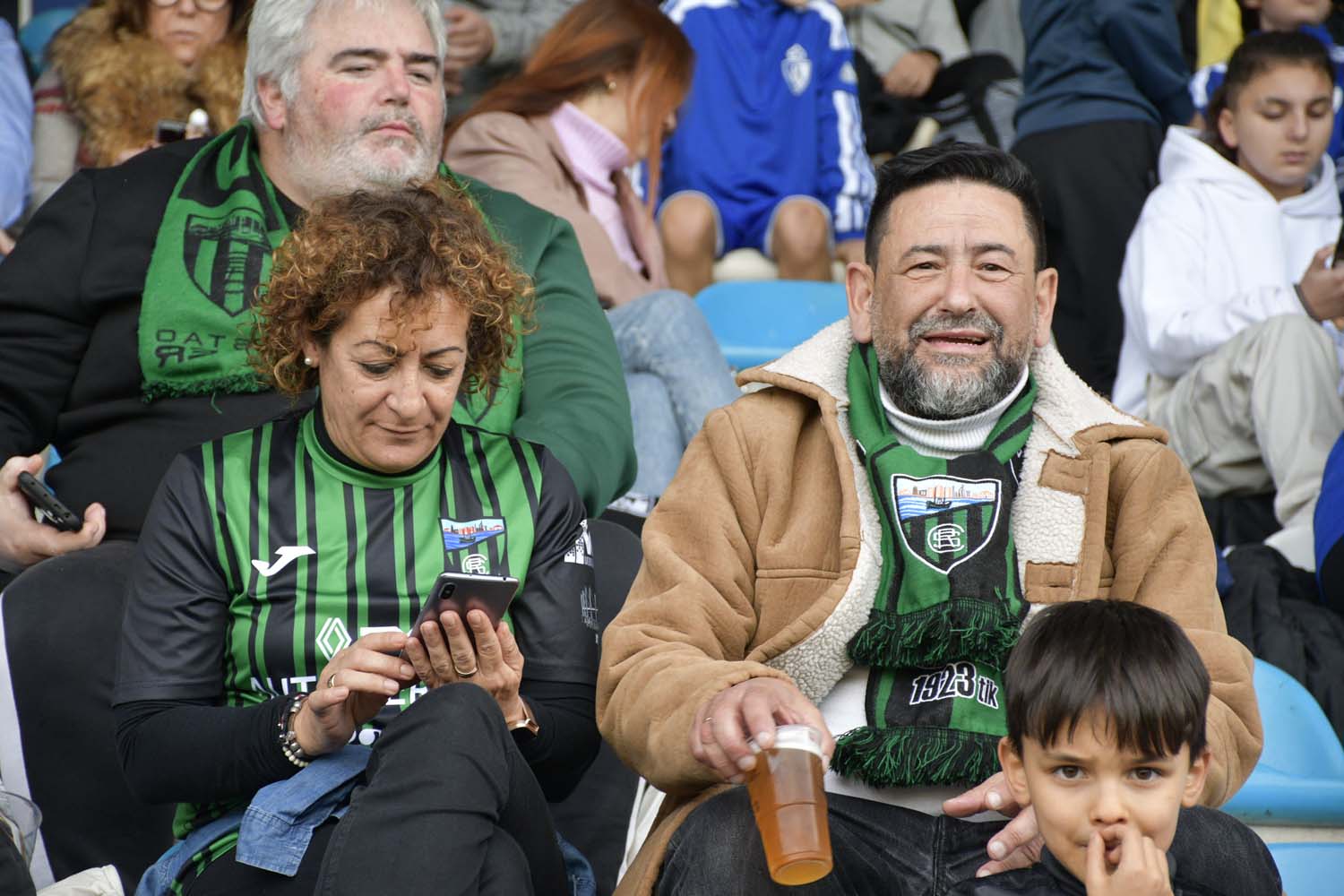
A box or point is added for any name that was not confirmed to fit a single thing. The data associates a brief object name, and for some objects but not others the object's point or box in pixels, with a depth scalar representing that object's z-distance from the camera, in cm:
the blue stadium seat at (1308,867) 508
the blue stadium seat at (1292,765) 551
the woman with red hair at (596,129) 827
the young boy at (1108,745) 352
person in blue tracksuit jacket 998
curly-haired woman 393
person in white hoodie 786
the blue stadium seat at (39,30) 955
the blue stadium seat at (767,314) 866
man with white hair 557
